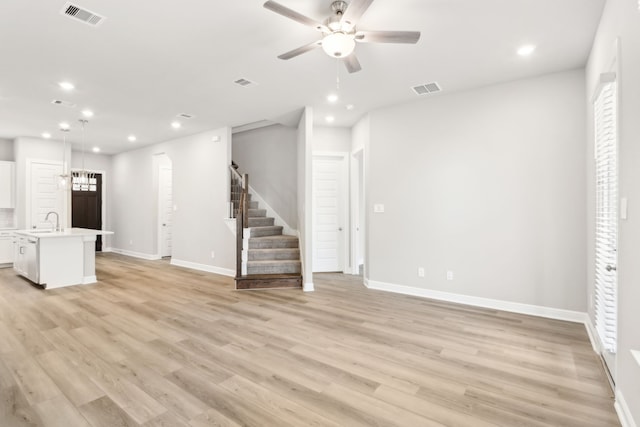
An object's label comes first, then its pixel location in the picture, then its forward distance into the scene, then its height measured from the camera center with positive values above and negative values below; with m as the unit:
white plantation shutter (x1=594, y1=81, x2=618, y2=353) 2.57 -0.02
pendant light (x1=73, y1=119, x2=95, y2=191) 5.73 +0.56
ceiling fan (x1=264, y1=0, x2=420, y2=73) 2.45 +1.41
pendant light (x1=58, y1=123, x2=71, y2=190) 6.24 +1.27
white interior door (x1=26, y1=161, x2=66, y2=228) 7.43 +0.44
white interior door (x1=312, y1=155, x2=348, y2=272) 6.63 +0.04
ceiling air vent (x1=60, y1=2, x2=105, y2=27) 2.72 +1.71
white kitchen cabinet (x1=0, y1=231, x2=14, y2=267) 7.12 -0.77
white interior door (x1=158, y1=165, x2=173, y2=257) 8.65 +0.09
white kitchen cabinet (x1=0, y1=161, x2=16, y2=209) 7.28 +0.63
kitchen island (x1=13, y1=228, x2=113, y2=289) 5.28 -0.76
